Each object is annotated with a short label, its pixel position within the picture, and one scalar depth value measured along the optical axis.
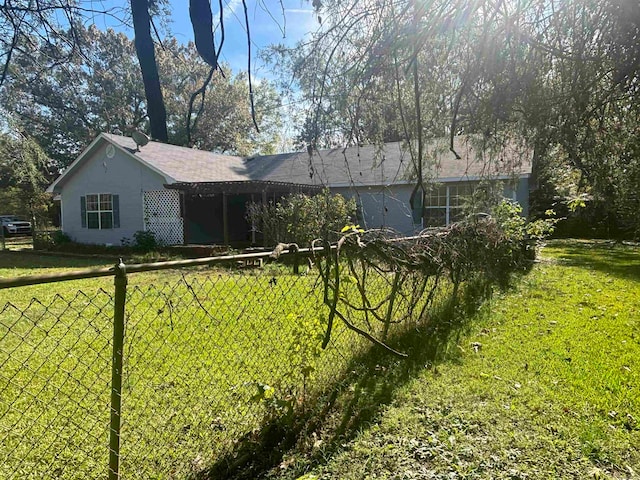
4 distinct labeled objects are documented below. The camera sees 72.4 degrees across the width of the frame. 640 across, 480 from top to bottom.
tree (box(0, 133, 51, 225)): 6.41
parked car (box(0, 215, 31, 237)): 31.28
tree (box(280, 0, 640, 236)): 2.99
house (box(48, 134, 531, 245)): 15.65
